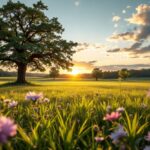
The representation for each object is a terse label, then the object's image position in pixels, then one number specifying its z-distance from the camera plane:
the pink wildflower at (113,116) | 1.19
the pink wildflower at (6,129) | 0.65
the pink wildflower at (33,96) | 1.94
